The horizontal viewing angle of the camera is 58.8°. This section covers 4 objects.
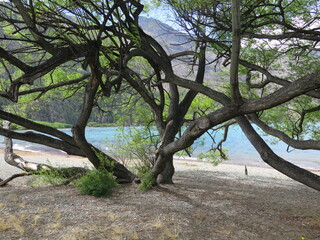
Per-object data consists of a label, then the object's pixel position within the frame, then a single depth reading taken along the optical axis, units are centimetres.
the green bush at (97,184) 492
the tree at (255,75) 307
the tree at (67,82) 367
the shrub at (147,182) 544
